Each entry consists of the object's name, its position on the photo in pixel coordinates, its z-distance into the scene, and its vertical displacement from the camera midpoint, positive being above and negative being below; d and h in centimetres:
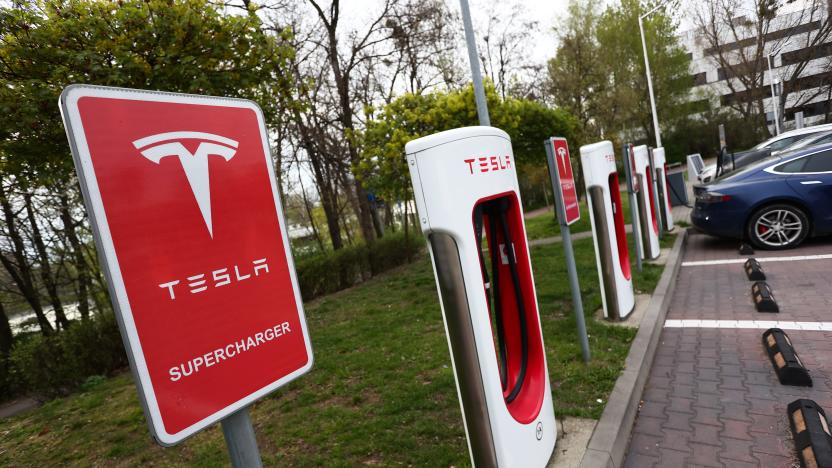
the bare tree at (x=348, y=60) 1400 +483
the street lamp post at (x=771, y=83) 2393 +254
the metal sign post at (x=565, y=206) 428 -37
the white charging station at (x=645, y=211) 758 -101
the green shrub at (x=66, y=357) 666 -140
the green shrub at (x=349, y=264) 1099 -144
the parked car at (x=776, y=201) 698 -117
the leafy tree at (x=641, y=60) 2830 +602
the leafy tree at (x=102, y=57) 456 +219
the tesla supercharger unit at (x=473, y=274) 233 -45
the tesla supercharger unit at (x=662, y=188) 955 -83
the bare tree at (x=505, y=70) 2147 +541
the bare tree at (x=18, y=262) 985 +33
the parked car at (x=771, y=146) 1187 -56
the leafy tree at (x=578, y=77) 1972 +393
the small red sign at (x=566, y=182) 433 -14
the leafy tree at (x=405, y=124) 896 +143
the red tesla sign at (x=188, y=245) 108 -1
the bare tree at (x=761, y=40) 2070 +441
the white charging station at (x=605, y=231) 509 -80
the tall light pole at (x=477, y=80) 704 +165
